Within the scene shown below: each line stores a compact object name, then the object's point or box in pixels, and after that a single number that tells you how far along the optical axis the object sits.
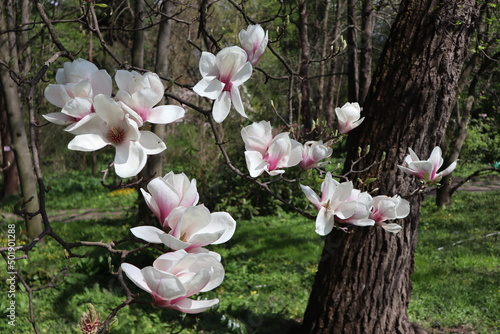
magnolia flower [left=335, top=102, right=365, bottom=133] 1.34
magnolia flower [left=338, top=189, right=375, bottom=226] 1.03
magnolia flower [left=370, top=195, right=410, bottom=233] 1.11
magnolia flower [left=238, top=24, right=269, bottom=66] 1.04
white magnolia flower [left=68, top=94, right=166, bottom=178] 0.74
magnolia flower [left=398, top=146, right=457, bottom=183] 1.26
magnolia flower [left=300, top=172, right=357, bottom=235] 1.02
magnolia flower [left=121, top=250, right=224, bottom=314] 0.67
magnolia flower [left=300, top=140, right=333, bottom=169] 1.13
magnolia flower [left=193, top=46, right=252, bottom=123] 0.91
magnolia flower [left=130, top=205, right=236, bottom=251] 0.71
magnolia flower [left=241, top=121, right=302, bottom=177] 1.00
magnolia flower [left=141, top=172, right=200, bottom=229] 0.77
